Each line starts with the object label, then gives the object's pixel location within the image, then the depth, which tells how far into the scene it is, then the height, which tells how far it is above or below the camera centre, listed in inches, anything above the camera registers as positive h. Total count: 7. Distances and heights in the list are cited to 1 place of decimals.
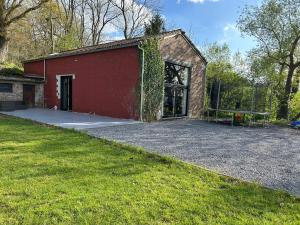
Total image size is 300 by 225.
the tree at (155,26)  812.7 +212.6
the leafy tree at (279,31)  701.9 +183.8
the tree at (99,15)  1346.0 +390.3
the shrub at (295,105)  732.7 -11.6
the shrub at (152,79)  514.6 +32.2
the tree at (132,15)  1321.4 +391.9
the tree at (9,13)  817.5 +239.3
